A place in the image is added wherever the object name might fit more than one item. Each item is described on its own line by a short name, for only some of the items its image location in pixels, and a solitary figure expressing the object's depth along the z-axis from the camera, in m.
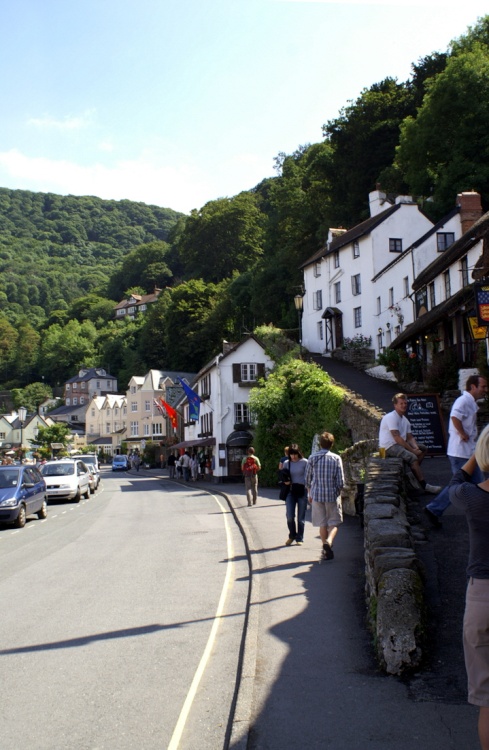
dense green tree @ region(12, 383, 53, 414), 137.75
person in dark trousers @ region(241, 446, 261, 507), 22.61
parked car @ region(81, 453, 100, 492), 36.78
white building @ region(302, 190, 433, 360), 45.06
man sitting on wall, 11.77
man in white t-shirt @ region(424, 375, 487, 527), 9.73
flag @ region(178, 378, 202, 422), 48.59
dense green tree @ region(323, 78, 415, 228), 58.22
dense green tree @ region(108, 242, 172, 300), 148.88
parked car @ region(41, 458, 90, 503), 28.60
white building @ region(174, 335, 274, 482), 46.50
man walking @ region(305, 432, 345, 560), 10.93
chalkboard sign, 17.36
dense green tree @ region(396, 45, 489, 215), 42.81
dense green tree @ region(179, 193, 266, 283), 92.00
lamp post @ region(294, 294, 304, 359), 37.22
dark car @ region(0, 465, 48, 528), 19.03
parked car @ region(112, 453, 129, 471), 77.94
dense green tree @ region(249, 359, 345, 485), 30.50
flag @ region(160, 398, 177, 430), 58.38
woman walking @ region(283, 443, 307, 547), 12.55
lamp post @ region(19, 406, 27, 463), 41.82
